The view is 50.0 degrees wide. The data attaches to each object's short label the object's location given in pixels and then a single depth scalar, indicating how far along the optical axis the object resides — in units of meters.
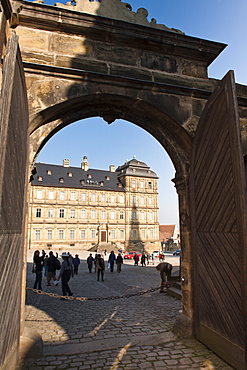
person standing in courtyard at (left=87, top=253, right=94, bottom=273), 14.29
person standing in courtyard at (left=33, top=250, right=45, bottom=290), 8.53
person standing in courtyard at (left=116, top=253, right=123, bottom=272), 14.54
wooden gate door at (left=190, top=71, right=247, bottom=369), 3.09
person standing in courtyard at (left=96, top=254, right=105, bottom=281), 11.38
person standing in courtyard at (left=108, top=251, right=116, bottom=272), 14.58
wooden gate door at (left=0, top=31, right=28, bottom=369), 2.32
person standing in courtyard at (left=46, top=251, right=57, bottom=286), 9.87
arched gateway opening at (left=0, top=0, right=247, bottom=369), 3.09
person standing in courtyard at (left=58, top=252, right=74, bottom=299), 7.54
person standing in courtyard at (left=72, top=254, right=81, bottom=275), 13.47
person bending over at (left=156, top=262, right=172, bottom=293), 7.99
